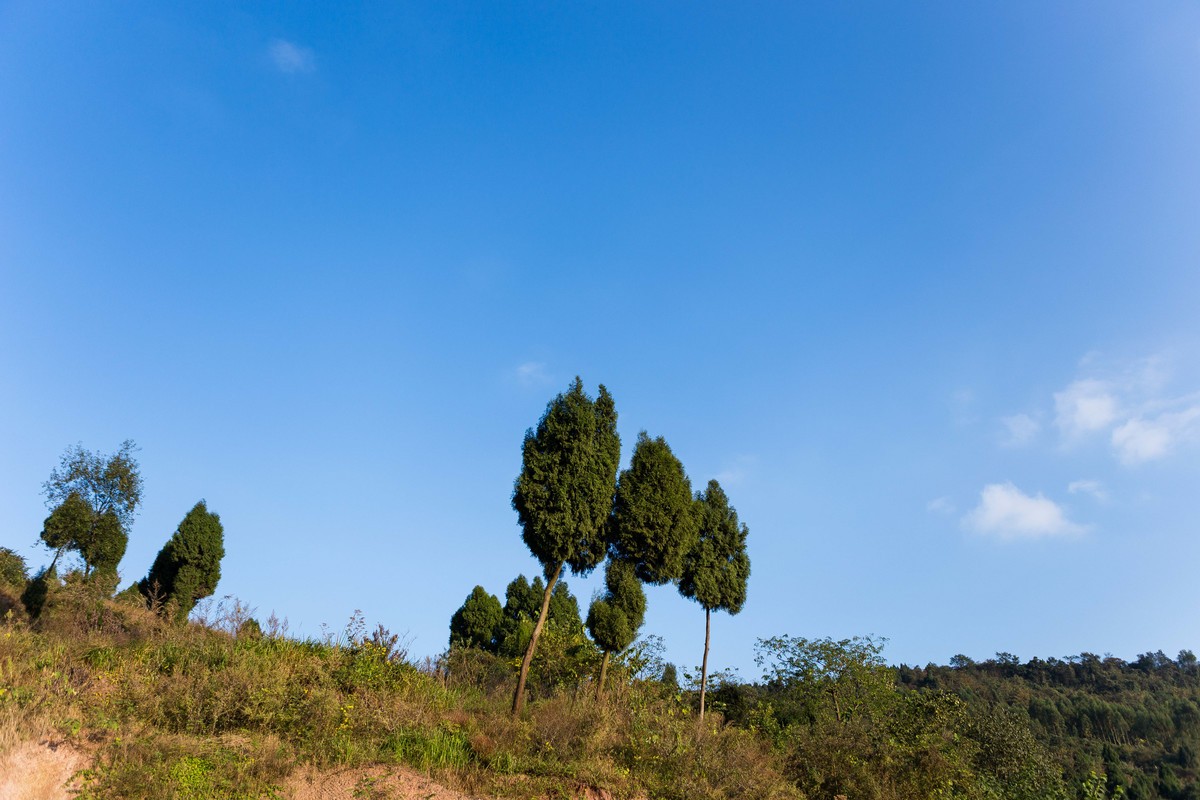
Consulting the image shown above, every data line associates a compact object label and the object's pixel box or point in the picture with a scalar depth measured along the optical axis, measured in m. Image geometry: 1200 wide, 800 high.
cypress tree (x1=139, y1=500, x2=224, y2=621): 30.03
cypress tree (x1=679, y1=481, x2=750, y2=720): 21.89
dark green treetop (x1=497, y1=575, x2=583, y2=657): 33.25
